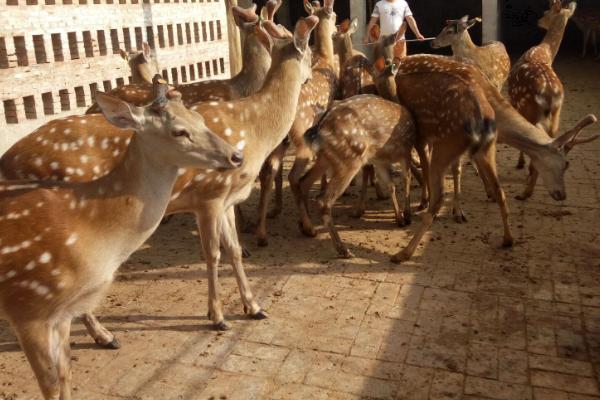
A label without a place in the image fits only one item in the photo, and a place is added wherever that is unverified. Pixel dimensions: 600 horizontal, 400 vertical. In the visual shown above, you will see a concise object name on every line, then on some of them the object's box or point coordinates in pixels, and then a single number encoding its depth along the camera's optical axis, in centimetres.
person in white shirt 941
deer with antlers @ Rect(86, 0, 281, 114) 611
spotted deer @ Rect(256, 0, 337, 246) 637
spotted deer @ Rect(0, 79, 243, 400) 319
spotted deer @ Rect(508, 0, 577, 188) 714
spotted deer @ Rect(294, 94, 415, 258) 593
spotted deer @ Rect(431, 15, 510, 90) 959
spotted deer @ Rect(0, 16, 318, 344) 437
